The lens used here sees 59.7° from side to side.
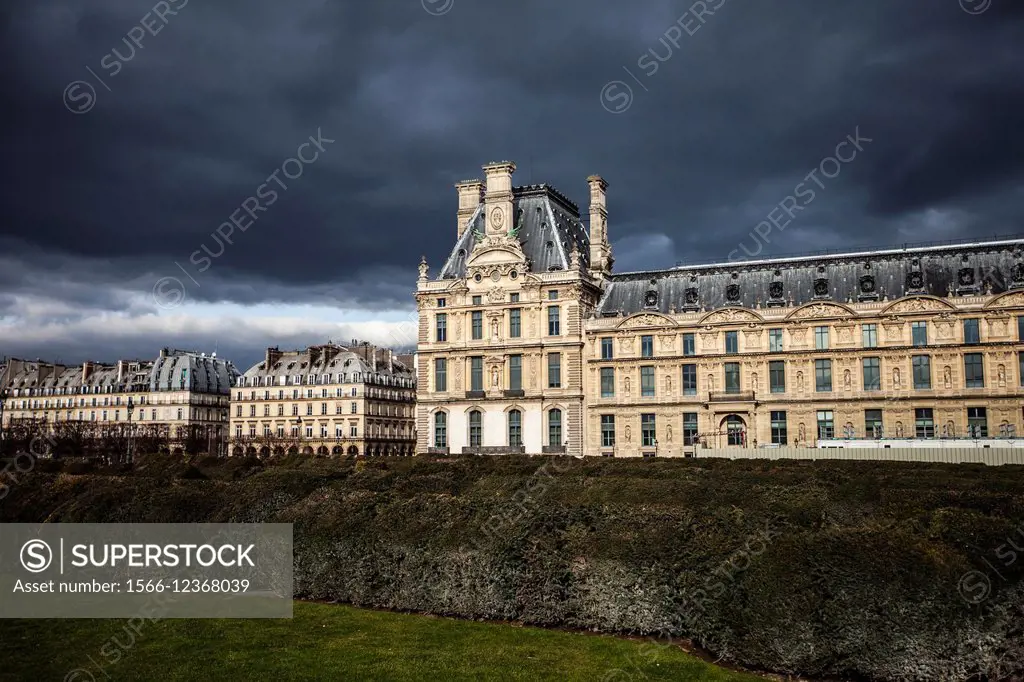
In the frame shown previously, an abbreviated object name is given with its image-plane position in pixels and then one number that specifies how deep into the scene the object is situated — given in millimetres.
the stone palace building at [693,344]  65875
